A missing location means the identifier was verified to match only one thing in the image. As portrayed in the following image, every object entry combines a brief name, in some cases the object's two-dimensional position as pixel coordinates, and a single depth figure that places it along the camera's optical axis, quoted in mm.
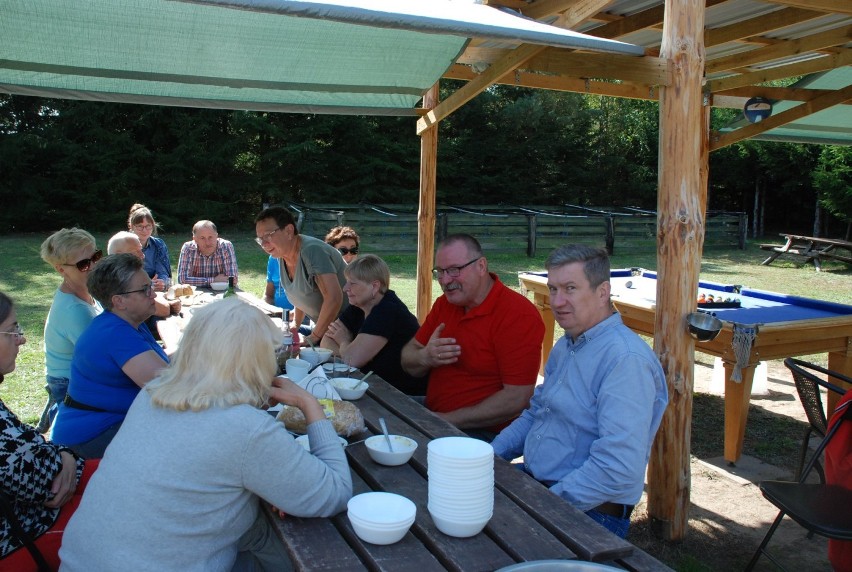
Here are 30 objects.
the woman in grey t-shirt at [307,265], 4609
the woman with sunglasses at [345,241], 5801
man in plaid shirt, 6324
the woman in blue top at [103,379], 2828
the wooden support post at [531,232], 16141
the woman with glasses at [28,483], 2213
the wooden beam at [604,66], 3309
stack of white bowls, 1698
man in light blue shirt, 2211
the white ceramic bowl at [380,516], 1697
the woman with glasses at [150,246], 6211
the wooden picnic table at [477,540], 1654
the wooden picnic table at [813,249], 14133
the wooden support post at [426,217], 6012
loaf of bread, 2412
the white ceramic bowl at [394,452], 2193
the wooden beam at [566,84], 5953
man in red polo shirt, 3092
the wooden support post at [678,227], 3291
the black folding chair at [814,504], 2549
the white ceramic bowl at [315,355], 3573
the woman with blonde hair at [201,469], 1732
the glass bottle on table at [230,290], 5618
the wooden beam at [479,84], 3630
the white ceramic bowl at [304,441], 2246
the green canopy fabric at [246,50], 3080
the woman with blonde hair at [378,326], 3646
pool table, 4332
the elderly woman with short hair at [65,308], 3594
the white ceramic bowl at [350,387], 2963
